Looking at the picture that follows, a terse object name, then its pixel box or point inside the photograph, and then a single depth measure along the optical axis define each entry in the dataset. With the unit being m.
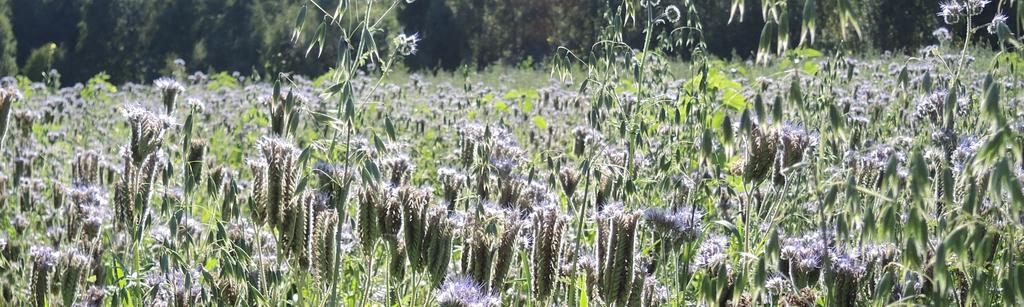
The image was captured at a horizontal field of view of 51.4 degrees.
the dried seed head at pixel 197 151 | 3.26
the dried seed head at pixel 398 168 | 3.04
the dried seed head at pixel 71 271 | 2.75
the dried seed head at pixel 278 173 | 2.28
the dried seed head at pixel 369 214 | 2.33
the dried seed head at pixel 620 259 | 2.22
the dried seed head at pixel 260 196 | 2.35
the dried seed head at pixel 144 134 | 2.56
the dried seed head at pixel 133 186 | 2.66
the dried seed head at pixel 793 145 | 2.67
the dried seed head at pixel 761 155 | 2.38
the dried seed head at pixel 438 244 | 2.30
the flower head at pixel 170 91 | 3.38
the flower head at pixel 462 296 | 2.03
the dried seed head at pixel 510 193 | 3.16
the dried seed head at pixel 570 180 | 3.17
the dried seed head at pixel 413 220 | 2.29
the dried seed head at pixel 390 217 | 2.35
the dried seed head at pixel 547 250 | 2.38
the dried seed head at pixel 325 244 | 2.45
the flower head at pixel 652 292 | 2.57
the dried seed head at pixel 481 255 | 2.38
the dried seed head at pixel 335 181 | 2.09
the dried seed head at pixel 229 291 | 2.53
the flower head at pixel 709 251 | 2.81
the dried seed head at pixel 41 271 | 2.92
